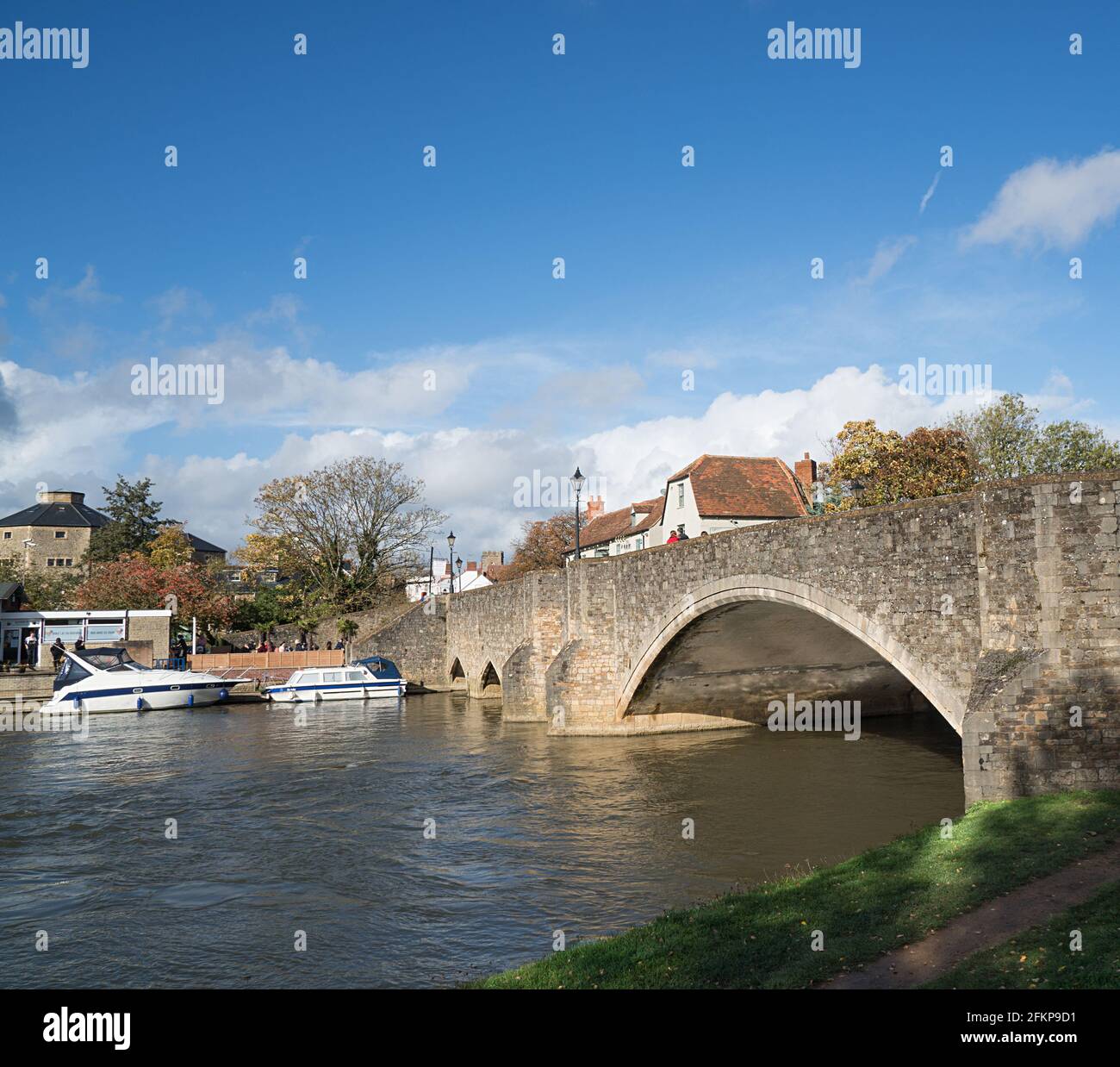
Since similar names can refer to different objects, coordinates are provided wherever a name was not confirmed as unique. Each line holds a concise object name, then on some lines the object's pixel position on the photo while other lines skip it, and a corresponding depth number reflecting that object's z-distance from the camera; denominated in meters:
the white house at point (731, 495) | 42.72
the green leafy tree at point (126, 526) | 63.31
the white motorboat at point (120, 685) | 34.22
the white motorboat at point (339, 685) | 38.12
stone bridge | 11.41
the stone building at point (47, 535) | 70.00
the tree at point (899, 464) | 36.81
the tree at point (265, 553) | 50.97
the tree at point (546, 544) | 63.62
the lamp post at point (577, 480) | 23.36
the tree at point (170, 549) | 56.59
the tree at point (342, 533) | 50.88
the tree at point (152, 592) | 48.91
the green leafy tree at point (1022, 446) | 37.34
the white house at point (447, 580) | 66.94
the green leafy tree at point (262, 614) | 52.80
